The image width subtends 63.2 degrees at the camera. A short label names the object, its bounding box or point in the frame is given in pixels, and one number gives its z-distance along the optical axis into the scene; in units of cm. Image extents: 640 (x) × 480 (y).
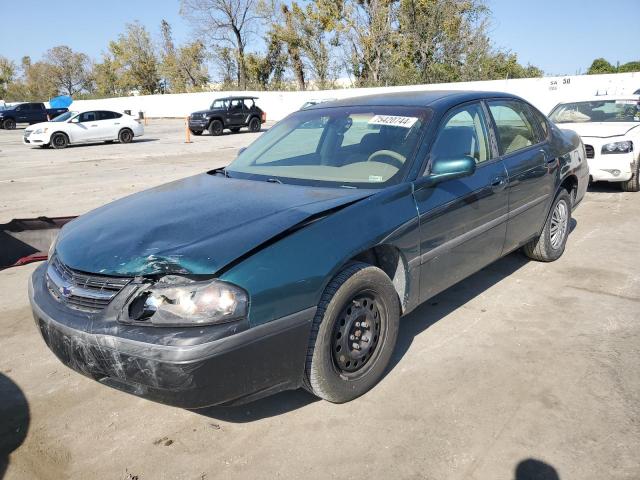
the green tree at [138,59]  6356
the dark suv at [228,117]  2448
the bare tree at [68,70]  7850
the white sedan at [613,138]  796
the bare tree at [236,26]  5088
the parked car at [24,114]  3198
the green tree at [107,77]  6816
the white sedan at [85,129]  1916
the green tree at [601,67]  3515
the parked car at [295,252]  226
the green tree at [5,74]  7669
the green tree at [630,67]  3216
